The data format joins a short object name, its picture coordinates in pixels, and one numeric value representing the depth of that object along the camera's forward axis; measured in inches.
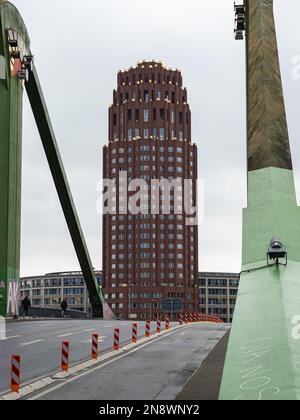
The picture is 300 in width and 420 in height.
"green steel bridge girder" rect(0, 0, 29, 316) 2146.3
